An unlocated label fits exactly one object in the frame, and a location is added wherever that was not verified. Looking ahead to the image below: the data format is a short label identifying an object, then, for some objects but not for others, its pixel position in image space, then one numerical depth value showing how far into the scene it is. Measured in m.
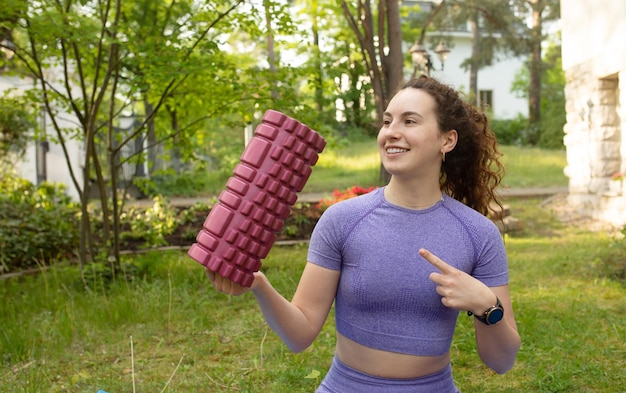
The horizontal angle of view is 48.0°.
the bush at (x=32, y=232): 7.46
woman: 2.04
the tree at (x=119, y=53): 5.52
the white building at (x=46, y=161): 14.80
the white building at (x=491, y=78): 36.03
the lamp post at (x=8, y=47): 6.21
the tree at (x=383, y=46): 9.39
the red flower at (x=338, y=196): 8.32
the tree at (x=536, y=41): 26.47
